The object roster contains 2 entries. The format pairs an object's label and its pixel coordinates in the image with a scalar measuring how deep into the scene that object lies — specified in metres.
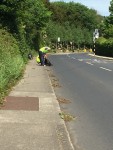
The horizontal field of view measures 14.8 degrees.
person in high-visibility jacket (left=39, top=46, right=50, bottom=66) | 32.46
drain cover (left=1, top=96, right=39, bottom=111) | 10.42
